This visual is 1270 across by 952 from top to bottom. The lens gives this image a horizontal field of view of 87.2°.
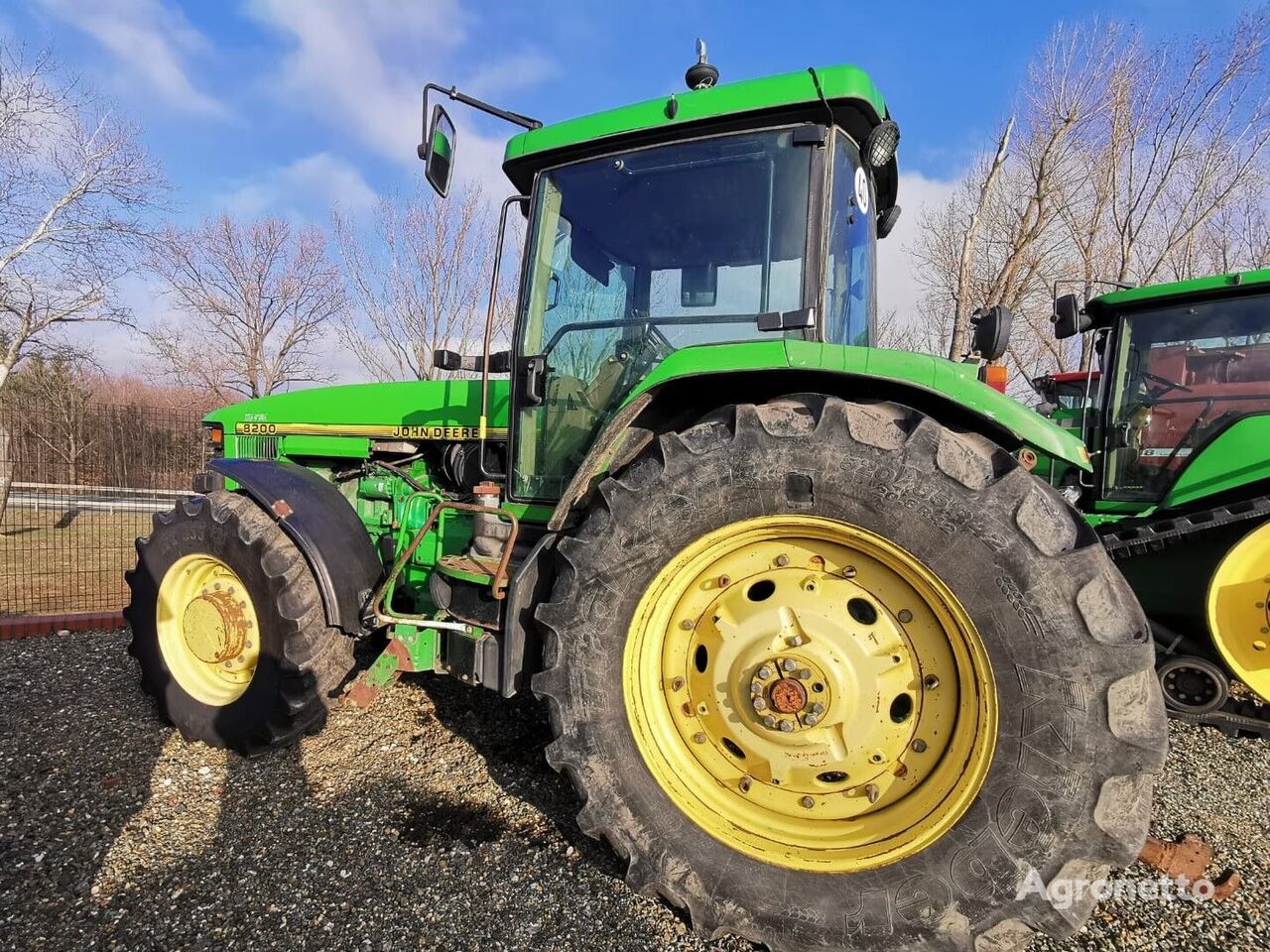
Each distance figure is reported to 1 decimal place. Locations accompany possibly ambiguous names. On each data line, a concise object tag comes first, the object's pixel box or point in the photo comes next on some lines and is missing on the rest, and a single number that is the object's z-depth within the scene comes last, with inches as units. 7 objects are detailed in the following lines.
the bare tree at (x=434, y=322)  610.5
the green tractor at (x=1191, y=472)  124.0
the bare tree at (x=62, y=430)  301.3
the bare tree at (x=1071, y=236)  515.2
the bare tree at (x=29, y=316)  535.8
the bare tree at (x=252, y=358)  909.8
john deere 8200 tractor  62.2
